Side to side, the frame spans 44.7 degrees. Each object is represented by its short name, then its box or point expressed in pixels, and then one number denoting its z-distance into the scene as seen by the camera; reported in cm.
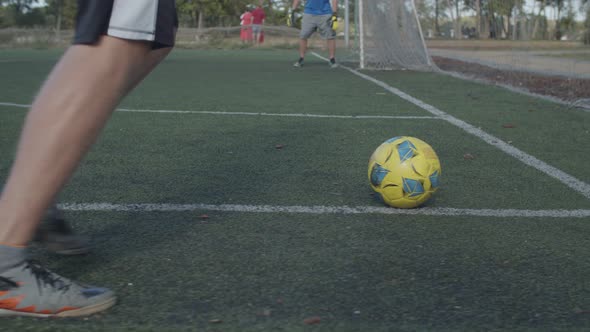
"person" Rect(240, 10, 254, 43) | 3277
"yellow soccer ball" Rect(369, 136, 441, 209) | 342
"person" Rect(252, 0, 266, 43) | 3172
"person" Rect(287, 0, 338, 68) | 1434
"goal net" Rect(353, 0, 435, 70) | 1366
